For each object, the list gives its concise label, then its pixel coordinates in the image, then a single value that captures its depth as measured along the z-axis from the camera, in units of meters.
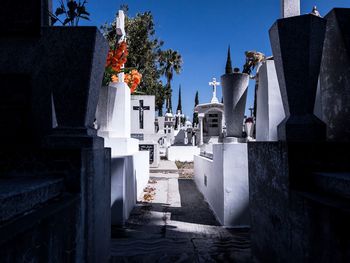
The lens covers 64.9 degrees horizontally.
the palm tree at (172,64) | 35.38
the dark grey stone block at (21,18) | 2.03
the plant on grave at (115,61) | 3.97
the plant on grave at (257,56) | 5.43
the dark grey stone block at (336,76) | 2.10
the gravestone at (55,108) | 1.77
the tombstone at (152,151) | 11.32
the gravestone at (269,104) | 3.43
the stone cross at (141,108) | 11.91
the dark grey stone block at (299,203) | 1.40
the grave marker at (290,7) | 2.80
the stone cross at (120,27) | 6.07
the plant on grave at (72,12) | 2.47
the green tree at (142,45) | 22.39
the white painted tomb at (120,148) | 3.92
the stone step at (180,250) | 2.81
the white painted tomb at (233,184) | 3.88
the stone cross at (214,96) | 19.51
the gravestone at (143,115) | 11.94
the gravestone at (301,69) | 2.02
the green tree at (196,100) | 54.34
